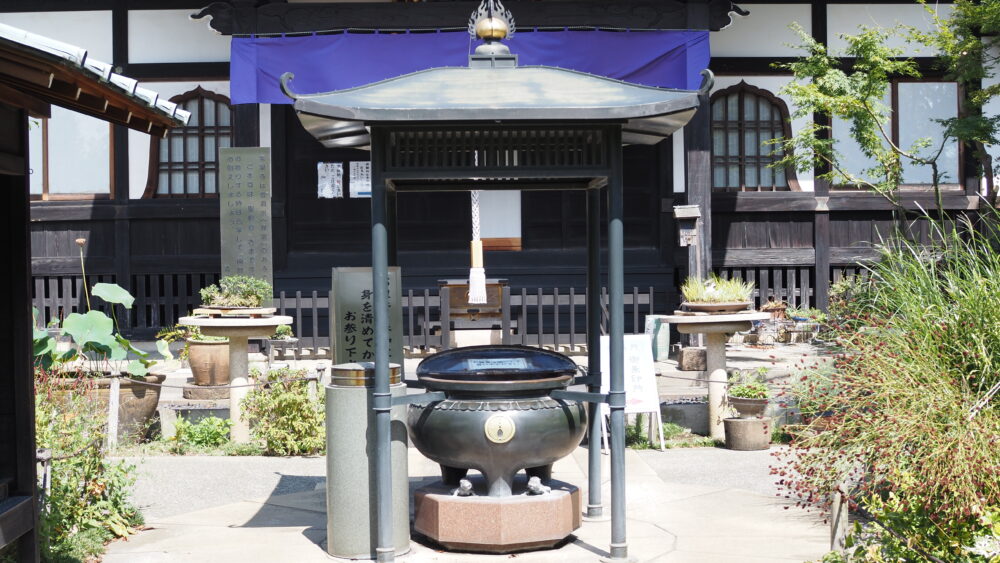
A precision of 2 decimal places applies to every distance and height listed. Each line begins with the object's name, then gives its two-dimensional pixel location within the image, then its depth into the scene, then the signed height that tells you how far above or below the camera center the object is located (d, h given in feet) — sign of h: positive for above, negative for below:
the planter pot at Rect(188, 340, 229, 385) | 41.11 -2.52
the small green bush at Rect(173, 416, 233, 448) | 35.63 -4.58
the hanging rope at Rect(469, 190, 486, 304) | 51.13 +0.62
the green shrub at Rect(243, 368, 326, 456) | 34.06 -4.02
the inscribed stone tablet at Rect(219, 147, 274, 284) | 52.06 +4.08
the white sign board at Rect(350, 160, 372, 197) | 56.75 +5.92
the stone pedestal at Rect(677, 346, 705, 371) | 46.23 -3.09
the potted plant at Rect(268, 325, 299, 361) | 50.29 -2.19
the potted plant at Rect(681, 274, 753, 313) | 35.96 -0.38
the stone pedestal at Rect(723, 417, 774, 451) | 34.53 -4.66
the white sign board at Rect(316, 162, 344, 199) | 56.80 +5.81
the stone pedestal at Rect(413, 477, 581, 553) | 22.35 -4.80
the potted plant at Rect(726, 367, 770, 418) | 34.58 -3.57
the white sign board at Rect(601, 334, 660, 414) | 34.16 -2.78
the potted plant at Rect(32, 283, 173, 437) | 33.78 -2.33
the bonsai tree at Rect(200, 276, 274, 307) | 36.42 -0.01
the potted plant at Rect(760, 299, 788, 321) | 55.52 -1.19
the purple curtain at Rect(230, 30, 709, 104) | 49.39 +10.64
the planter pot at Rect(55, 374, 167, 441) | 34.48 -3.57
